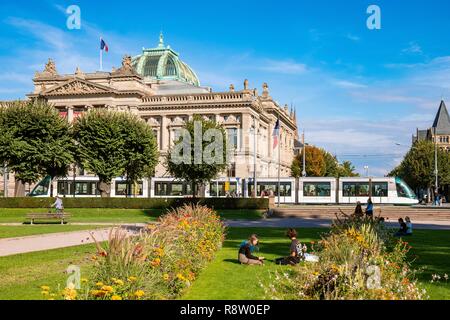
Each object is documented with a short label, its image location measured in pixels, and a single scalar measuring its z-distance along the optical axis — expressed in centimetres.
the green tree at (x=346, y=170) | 15901
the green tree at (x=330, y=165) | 12721
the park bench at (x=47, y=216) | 3805
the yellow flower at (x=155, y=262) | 1054
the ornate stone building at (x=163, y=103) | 8844
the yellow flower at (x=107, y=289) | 839
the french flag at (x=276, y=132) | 6700
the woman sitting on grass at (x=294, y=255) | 1659
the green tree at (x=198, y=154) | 5494
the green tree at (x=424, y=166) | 9144
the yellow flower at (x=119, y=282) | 891
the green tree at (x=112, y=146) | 5716
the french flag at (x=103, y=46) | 8038
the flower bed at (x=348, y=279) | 912
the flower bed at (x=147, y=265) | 920
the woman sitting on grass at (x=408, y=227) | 2738
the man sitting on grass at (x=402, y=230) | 2716
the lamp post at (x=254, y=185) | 6119
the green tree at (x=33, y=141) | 5538
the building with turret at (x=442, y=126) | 14662
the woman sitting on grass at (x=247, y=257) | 1695
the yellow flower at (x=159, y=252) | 1118
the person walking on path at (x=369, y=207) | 3297
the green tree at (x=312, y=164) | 11681
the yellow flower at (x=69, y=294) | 804
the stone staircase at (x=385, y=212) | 4500
